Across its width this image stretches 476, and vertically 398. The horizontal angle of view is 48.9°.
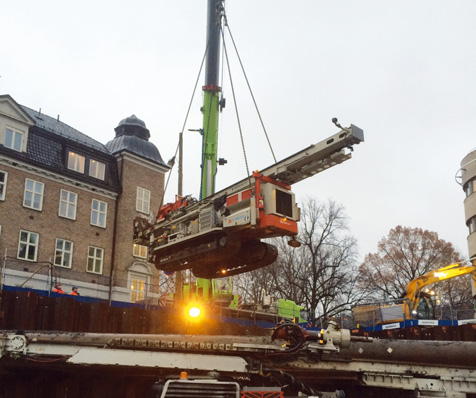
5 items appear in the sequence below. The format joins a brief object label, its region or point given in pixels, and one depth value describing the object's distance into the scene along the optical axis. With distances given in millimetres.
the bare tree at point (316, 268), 46781
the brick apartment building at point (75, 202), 28562
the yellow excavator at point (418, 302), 26562
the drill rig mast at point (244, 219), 12297
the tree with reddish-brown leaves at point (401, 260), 56406
